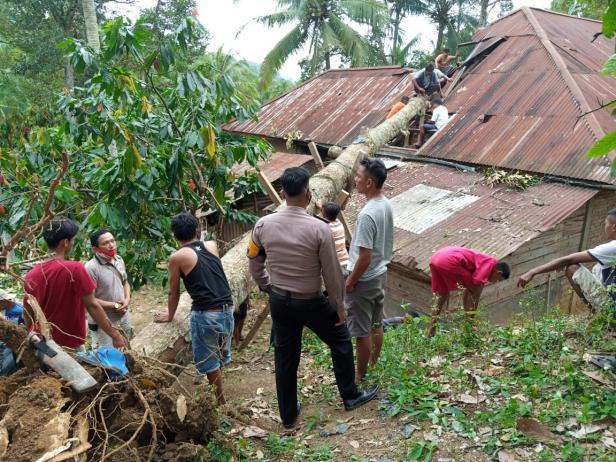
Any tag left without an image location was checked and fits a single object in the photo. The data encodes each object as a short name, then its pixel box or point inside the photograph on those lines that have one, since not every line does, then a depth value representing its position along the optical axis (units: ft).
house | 22.47
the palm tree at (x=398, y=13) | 87.71
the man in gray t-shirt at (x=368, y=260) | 11.59
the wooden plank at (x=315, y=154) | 22.74
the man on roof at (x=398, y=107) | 33.76
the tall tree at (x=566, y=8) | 57.29
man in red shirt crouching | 15.26
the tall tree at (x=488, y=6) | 89.30
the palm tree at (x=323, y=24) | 69.56
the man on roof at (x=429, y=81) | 35.01
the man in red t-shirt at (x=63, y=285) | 11.19
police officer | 10.35
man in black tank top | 11.67
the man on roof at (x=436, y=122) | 32.94
